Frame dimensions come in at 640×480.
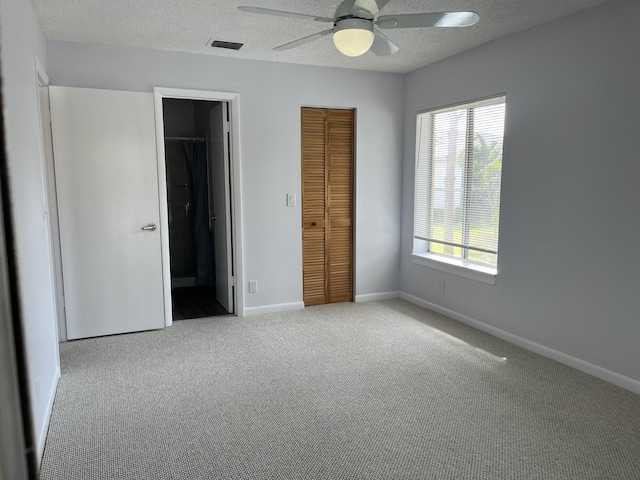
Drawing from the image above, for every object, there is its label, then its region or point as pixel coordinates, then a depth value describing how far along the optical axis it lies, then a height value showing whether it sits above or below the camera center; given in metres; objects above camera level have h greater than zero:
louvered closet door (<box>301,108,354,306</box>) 4.81 -0.24
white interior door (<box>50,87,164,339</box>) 3.76 -0.22
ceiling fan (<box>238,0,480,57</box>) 2.40 +0.86
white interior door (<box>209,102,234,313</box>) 4.55 -0.22
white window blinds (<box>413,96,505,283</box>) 4.01 -0.03
